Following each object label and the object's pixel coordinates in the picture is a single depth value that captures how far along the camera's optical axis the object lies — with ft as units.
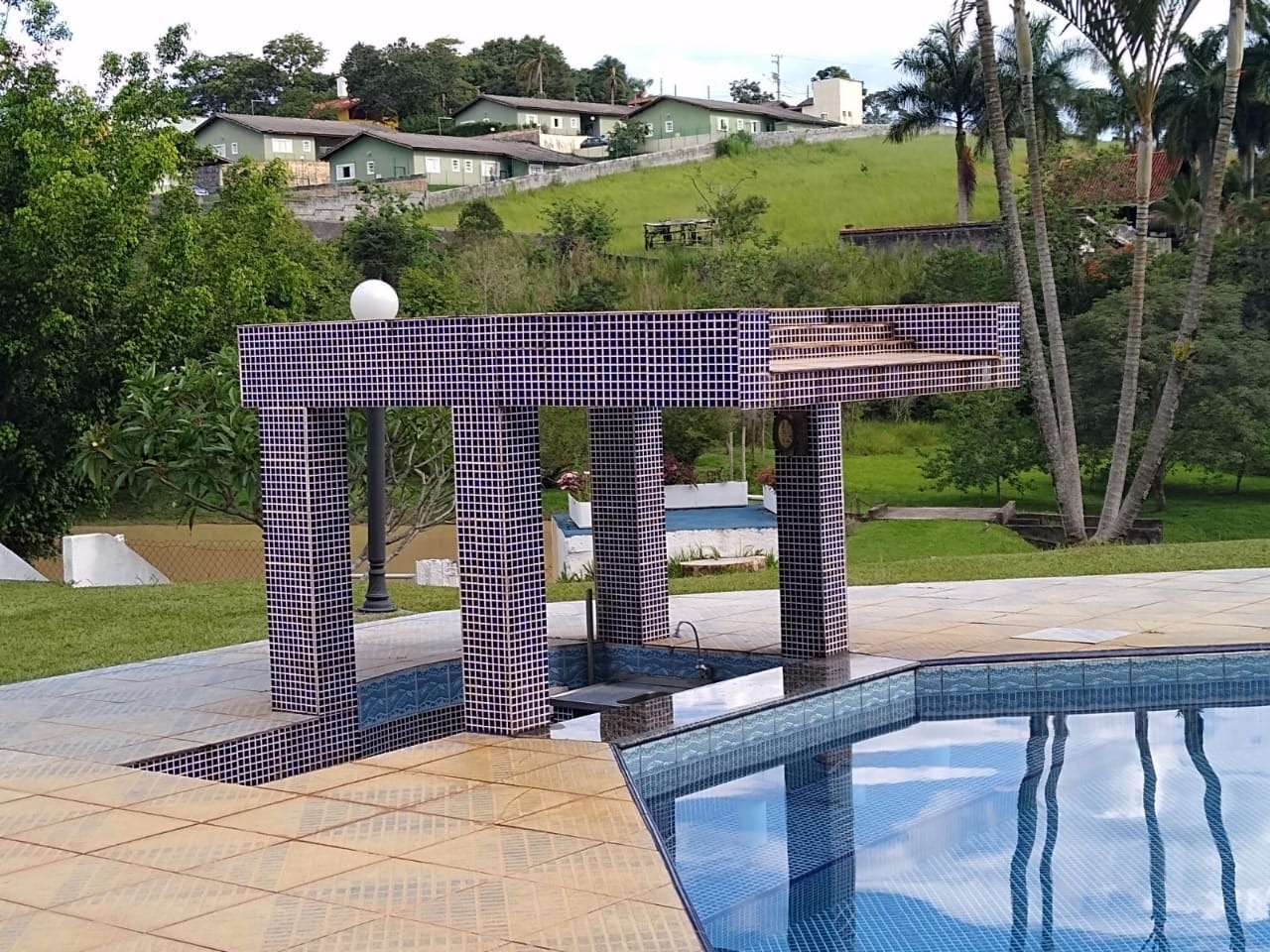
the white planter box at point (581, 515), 61.77
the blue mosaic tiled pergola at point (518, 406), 21.39
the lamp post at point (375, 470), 28.40
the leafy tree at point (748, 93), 274.16
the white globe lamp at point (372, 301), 28.35
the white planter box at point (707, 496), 71.00
